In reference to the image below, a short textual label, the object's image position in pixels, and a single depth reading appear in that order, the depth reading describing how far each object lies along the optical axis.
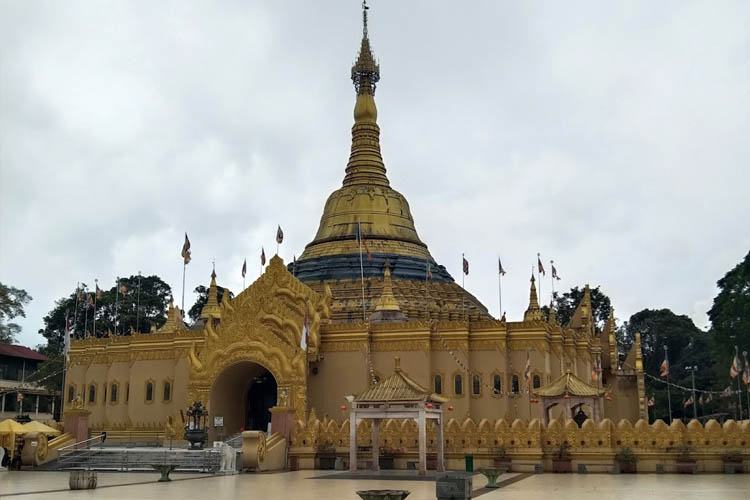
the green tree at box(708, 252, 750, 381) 53.75
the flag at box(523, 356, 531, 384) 37.56
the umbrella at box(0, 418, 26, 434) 33.66
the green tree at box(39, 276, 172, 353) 74.56
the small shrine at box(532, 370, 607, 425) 32.53
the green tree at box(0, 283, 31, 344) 66.38
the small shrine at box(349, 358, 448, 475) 29.14
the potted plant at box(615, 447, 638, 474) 29.59
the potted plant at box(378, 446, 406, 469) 31.47
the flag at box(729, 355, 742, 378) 42.88
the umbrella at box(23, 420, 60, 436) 34.59
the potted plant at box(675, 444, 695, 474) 28.98
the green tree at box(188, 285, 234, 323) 86.00
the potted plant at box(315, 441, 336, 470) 32.41
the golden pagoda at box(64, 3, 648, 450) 38.22
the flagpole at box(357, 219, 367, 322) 44.25
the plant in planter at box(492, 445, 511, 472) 30.78
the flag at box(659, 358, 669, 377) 47.69
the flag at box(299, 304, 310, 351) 36.03
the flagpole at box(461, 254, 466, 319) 45.66
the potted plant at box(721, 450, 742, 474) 28.72
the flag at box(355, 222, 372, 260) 45.94
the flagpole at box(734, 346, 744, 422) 52.08
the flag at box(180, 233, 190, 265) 46.69
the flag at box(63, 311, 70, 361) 44.38
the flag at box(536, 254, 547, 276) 45.69
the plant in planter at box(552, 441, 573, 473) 30.42
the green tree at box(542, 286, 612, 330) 77.25
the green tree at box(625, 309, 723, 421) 77.75
